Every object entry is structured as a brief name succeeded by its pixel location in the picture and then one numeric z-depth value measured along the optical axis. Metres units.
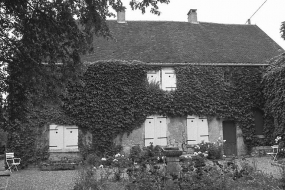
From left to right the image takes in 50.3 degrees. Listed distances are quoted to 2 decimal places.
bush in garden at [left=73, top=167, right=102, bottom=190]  7.02
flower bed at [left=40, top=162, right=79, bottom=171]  13.85
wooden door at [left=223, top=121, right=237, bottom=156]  16.80
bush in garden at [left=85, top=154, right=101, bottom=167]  12.02
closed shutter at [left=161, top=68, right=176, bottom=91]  16.58
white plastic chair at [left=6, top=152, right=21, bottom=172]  13.75
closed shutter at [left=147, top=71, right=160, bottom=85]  16.53
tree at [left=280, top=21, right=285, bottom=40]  12.02
